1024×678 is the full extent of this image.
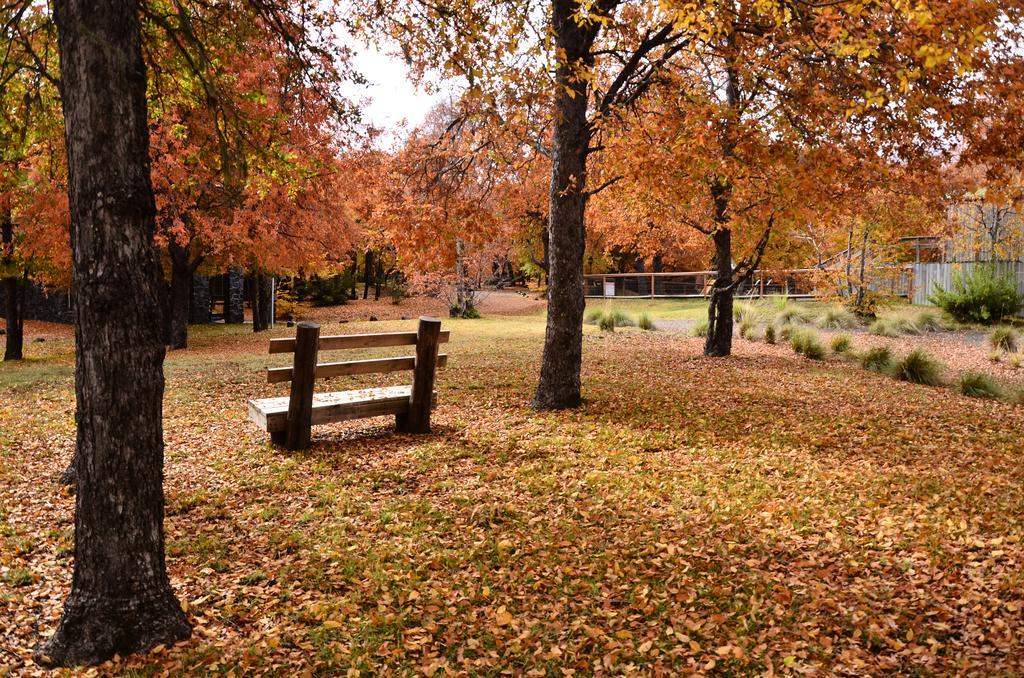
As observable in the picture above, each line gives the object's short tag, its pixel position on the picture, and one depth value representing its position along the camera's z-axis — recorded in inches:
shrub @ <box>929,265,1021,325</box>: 807.7
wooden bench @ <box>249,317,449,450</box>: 261.3
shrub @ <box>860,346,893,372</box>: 485.9
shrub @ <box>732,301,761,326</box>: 744.6
